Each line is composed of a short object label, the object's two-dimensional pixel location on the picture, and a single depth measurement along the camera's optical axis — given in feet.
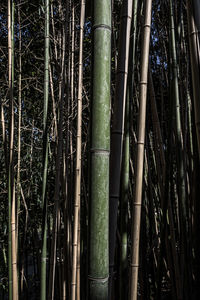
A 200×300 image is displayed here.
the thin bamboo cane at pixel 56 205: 4.16
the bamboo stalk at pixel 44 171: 4.53
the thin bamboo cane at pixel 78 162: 3.72
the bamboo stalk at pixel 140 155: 2.32
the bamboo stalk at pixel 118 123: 2.27
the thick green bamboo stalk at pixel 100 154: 1.92
